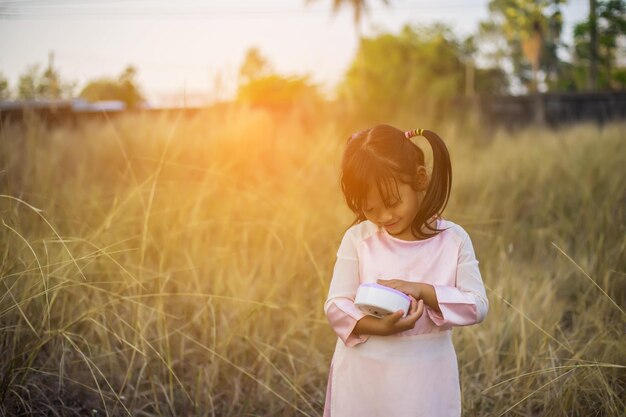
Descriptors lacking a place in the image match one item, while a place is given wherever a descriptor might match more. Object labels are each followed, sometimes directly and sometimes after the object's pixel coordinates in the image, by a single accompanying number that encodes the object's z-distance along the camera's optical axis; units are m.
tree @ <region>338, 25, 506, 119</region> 33.03
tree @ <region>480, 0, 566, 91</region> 22.11
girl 1.37
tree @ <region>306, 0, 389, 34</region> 25.90
